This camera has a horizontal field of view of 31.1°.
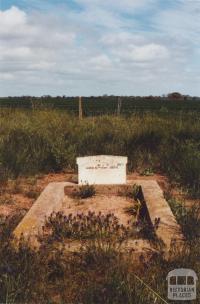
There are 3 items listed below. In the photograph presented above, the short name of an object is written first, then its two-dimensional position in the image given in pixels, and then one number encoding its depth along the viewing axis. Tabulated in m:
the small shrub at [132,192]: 4.49
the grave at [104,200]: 3.16
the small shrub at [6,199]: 4.25
